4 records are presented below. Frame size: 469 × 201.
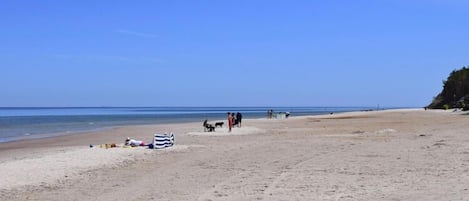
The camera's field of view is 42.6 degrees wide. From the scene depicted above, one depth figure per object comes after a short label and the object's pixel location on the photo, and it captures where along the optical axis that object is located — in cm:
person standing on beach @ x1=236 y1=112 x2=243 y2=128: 4344
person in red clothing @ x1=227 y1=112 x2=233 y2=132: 3562
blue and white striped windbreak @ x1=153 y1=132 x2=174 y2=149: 2191
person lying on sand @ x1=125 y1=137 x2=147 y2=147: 2245
